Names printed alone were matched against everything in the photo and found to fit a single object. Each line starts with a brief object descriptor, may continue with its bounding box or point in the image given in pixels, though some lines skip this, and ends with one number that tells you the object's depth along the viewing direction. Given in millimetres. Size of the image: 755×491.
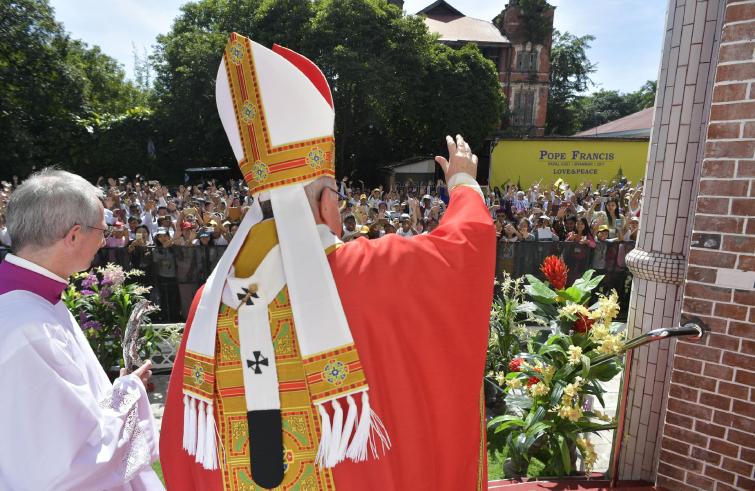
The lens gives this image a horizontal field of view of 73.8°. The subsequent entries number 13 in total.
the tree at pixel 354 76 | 23969
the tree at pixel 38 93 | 23016
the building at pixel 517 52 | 40531
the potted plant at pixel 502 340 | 4762
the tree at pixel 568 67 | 53434
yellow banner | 21109
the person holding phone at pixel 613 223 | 9576
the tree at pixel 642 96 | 69500
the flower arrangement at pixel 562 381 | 2963
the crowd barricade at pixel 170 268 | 7387
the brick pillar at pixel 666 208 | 2494
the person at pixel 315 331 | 1542
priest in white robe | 1618
